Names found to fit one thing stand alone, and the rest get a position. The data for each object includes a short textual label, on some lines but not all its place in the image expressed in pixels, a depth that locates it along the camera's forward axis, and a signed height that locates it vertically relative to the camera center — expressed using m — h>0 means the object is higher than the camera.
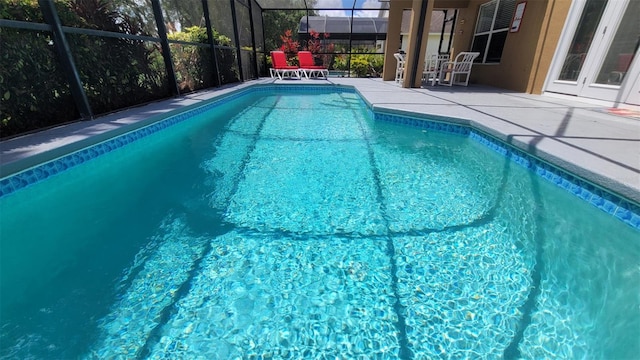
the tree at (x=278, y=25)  17.22 +2.26
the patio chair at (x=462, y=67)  7.77 -0.12
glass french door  4.36 +0.23
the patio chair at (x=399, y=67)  8.31 -0.14
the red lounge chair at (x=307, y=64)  10.59 -0.07
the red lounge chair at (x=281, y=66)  10.45 -0.14
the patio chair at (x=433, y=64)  7.94 -0.04
